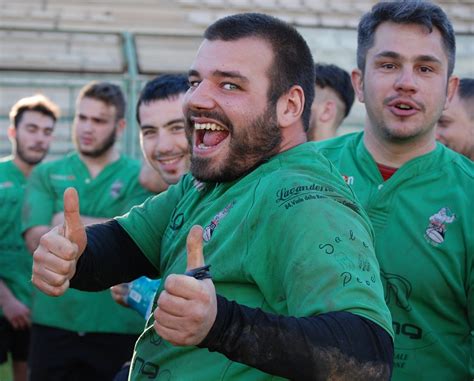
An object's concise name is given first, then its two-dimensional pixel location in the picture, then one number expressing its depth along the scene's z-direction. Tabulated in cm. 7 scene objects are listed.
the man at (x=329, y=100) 529
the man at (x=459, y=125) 497
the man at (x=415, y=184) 326
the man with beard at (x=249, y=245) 205
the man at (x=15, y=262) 719
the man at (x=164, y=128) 470
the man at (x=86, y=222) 593
